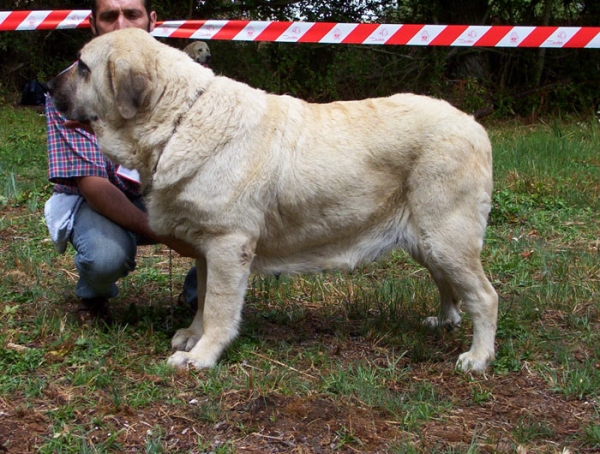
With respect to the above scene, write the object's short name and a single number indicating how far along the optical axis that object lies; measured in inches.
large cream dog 133.9
